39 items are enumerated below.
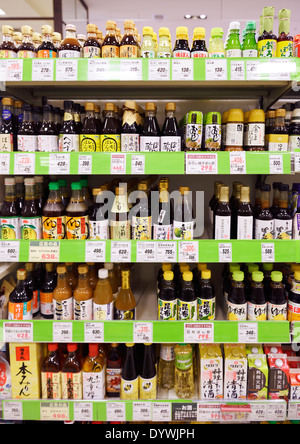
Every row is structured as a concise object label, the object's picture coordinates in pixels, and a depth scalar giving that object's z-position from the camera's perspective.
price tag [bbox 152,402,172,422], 1.47
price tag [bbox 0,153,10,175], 1.34
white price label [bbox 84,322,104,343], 1.42
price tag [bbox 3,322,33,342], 1.43
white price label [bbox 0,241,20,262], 1.39
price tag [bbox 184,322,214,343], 1.42
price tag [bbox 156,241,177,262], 1.38
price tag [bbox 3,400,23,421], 1.48
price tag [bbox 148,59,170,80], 1.28
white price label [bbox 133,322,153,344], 1.41
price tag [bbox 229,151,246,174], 1.31
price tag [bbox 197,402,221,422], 1.46
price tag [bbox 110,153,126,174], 1.32
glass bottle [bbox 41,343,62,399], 1.48
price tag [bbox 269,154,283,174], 1.31
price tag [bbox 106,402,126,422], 1.46
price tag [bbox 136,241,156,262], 1.38
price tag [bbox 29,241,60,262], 1.38
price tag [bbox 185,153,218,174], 1.32
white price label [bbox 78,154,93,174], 1.33
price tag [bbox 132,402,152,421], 1.46
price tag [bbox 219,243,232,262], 1.37
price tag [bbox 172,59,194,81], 1.28
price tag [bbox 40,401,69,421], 1.47
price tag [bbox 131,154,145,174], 1.32
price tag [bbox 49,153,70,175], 1.33
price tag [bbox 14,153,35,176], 1.34
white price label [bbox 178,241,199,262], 1.37
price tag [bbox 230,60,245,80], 1.28
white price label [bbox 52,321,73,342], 1.42
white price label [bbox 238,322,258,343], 1.41
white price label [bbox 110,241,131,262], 1.38
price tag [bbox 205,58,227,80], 1.28
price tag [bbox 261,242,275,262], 1.36
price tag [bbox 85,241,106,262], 1.38
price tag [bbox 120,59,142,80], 1.28
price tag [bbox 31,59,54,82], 1.29
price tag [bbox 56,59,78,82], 1.29
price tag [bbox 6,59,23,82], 1.29
